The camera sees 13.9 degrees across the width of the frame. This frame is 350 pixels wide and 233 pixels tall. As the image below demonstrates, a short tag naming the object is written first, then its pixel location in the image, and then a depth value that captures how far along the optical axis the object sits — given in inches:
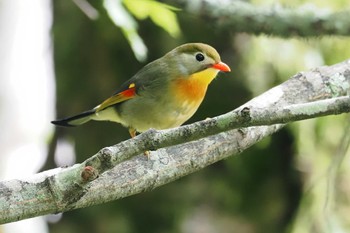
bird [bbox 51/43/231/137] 319.6
